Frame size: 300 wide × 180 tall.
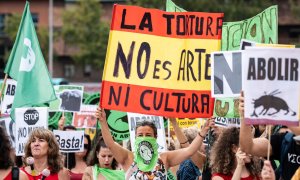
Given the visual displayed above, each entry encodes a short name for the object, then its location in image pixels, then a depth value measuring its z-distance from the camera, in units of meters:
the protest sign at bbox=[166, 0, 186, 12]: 10.83
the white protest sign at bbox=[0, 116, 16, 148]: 12.52
